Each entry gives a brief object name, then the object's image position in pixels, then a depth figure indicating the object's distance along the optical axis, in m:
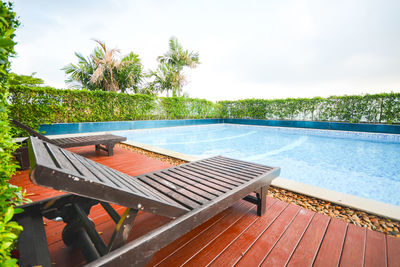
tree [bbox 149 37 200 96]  17.59
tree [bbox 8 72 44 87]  6.48
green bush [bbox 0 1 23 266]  0.60
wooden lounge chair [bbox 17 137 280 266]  0.87
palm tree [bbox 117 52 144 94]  14.12
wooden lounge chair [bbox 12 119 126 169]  3.24
